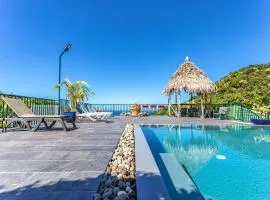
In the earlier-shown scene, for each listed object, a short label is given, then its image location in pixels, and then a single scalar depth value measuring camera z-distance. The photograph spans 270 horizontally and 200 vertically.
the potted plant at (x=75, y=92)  6.52
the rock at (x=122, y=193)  1.28
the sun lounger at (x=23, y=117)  3.79
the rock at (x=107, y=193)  1.28
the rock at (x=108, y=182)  1.47
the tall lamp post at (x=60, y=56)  6.29
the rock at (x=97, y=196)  1.23
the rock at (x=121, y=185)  1.43
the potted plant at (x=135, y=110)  10.61
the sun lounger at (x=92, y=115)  6.11
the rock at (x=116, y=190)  1.33
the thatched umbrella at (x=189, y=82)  8.97
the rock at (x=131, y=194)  1.29
